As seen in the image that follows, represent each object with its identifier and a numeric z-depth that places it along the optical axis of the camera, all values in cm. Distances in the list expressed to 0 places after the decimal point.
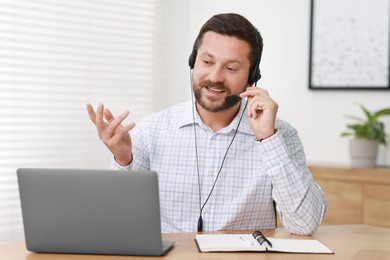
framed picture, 382
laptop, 205
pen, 218
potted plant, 367
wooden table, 210
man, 259
